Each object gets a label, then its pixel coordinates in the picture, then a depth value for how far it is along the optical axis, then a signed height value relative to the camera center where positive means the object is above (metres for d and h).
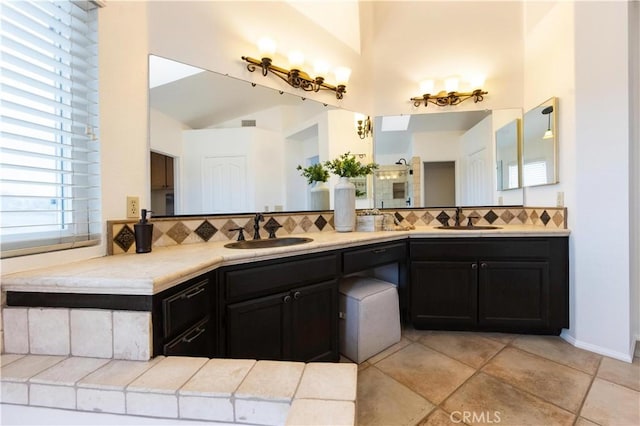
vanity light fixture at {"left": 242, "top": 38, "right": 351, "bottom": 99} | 1.89 +1.06
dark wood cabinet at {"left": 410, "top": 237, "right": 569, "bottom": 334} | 1.97 -0.57
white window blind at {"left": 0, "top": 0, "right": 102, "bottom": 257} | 0.95 +0.34
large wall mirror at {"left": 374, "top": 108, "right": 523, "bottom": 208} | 2.57 +0.48
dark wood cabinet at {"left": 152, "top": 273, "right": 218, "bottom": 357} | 0.83 -0.38
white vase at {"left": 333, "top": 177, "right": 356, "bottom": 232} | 2.12 +0.03
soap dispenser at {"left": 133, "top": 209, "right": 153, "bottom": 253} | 1.34 -0.11
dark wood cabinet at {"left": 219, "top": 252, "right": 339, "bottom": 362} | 1.25 -0.51
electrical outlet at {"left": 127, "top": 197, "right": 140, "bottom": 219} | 1.41 +0.03
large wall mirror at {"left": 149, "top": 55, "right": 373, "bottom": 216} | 1.58 +0.48
